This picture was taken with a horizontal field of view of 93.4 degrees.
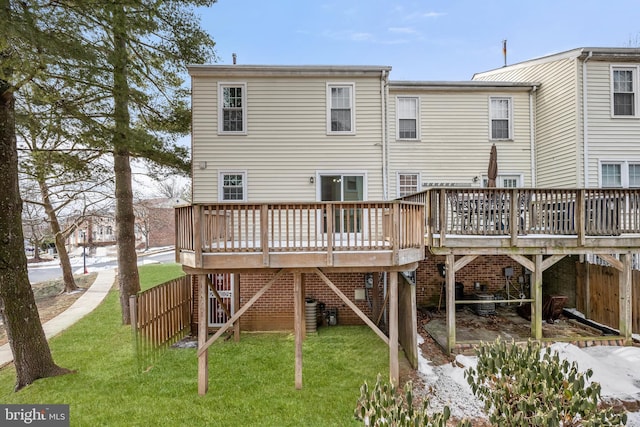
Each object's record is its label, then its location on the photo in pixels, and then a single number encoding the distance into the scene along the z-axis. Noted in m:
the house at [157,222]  23.77
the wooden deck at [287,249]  5.45
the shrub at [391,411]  2.66
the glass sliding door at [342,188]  9.13
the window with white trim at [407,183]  9.91
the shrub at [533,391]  2.88
